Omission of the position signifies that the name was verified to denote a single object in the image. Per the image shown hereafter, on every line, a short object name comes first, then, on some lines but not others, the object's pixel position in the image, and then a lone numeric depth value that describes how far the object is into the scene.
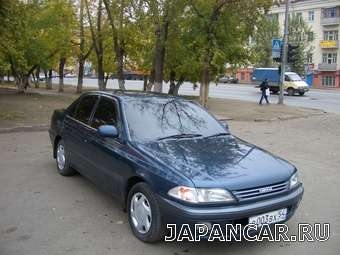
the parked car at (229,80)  76.38
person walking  27.08
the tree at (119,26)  22.40
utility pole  23.73
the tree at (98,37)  27.03
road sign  24.47
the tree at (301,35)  66.56
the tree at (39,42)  25.56
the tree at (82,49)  29.82
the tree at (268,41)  67.77
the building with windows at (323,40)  68.06
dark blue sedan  4.42
